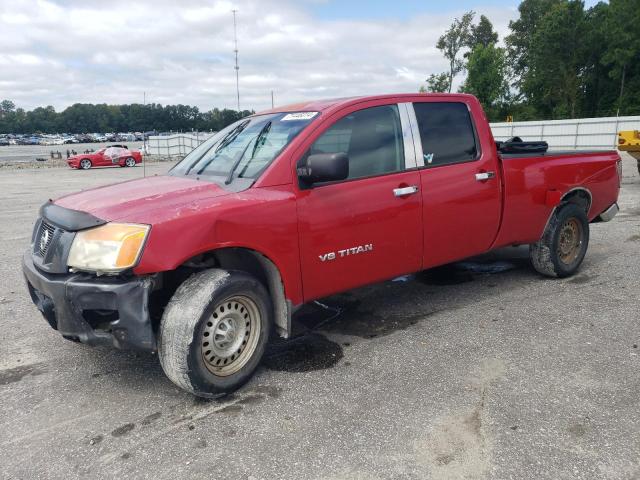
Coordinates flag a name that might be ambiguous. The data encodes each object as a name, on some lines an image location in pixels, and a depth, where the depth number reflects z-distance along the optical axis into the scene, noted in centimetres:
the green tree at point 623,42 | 4925
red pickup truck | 300
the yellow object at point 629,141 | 1174
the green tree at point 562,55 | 5581
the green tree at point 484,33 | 7425
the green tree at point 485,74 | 4925
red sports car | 2790
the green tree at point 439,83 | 5691
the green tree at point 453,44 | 6762
